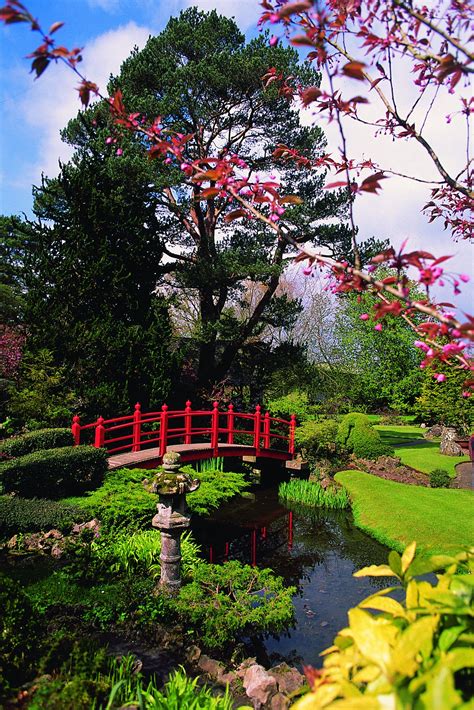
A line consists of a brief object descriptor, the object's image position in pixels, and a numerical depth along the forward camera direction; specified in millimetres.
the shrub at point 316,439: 15695
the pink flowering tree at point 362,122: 2021
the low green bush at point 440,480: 13203
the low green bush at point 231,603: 5742
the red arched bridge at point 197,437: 11484
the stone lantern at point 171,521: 6652
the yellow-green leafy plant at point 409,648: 1409
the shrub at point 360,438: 16453
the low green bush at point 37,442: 9879
